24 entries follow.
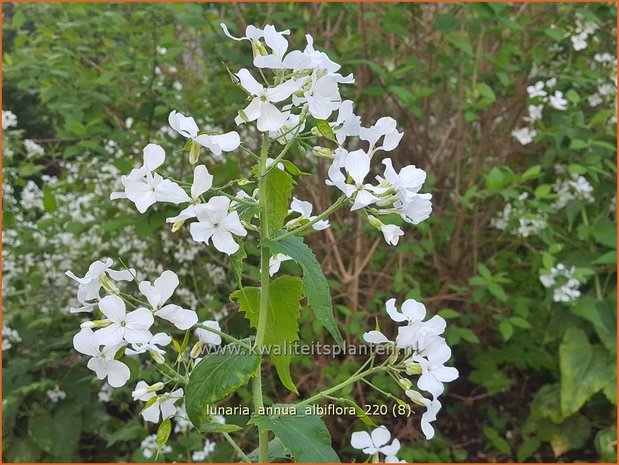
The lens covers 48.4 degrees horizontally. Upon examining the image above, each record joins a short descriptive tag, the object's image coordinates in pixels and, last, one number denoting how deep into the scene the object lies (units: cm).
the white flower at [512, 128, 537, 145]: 74
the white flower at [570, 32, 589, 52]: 72
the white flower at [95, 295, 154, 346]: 24
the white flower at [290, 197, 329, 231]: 29
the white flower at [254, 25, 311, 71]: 24
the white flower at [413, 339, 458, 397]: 26
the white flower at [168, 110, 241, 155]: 25
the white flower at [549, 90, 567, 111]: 69
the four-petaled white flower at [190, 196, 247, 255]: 24
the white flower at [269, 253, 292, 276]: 30
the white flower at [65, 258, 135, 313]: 26
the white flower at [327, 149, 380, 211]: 26
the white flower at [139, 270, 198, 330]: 25
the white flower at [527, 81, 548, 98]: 70
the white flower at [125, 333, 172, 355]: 25
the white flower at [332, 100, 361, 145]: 27
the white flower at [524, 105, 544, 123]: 71
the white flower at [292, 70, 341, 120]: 25
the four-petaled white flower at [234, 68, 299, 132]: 24
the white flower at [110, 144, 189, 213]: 25
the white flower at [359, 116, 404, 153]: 28
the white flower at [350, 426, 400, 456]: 30
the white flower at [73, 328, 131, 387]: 24
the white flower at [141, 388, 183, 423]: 27
